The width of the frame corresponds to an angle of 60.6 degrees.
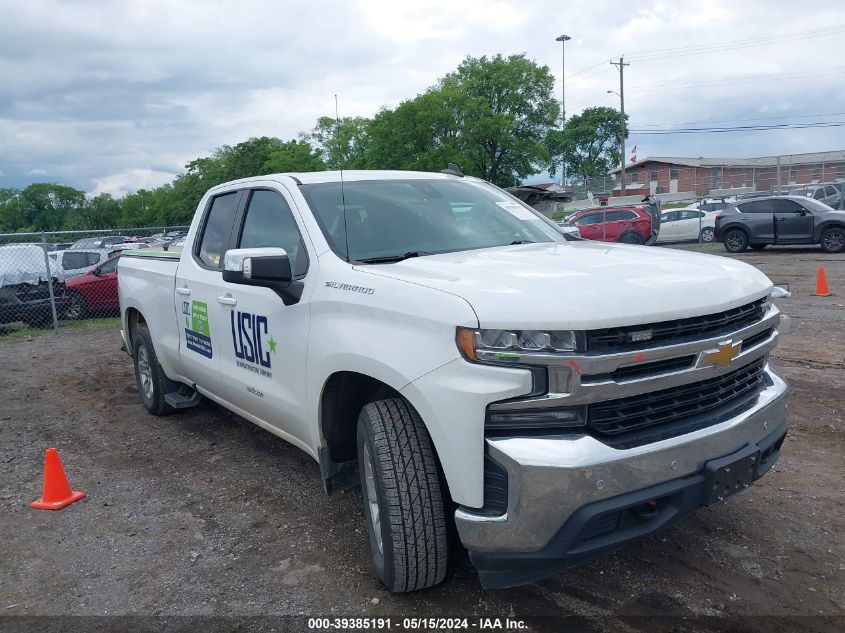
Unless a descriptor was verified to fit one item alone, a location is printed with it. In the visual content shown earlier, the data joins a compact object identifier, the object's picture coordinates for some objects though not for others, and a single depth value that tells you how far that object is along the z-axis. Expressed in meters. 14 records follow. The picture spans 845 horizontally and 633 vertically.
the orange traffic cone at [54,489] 4.50
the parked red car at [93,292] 14.23
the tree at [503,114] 42.06
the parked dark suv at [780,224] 18.86
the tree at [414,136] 39.88
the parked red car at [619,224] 21.97
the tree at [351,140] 44.75
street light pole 59.08
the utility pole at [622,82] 53.74
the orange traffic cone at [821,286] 11.58
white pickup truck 2.53
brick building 32.97
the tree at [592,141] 82.56
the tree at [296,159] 52.72
